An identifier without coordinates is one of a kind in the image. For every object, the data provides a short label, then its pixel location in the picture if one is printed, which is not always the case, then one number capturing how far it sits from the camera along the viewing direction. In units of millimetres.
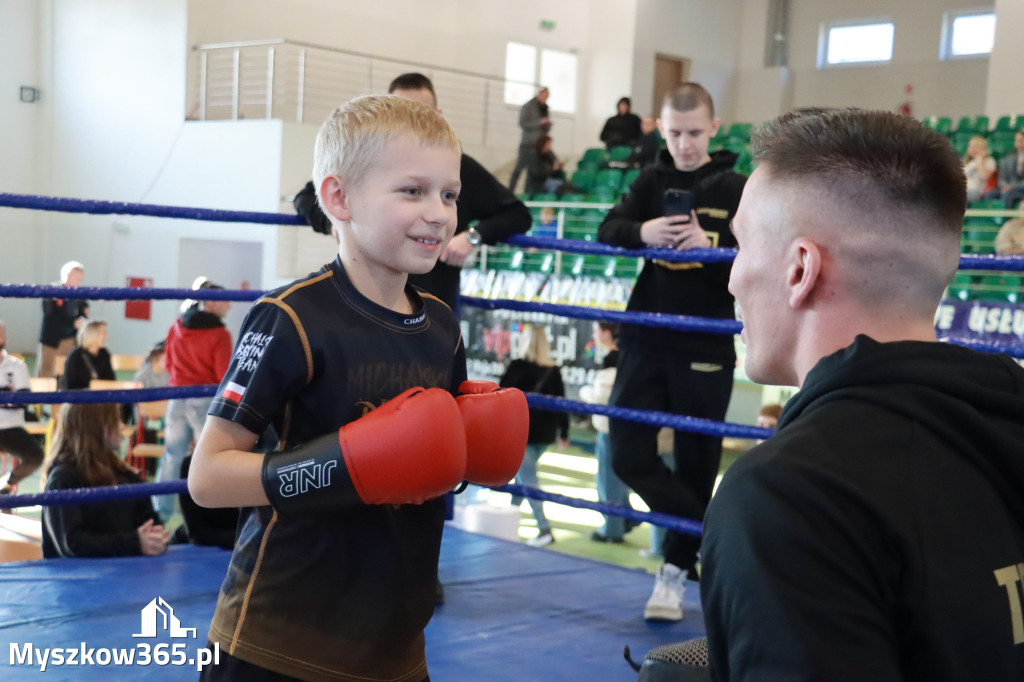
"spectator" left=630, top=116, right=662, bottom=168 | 11320
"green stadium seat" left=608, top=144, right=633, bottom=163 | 12266
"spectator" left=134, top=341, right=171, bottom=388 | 6473
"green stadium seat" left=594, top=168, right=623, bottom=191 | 11852
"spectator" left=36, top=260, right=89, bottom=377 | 8340
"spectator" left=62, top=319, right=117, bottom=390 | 5941
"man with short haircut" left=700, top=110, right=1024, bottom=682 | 685
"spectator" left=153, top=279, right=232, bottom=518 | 5180
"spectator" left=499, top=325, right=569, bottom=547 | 5320
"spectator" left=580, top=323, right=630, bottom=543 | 5039
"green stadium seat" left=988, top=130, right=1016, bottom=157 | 9914
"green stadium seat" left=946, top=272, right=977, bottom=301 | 7355
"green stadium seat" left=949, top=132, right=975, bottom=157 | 10492
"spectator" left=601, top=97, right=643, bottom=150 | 12500
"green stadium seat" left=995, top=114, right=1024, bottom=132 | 10375
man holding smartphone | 2822
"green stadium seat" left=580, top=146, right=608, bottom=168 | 12867
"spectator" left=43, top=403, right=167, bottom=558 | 2951
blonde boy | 1386
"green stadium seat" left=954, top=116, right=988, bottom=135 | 10704
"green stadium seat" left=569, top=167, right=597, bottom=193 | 12453
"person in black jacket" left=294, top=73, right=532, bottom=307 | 2795
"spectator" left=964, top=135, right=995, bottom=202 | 8852
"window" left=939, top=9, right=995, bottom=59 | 13070
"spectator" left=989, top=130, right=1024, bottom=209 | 8375
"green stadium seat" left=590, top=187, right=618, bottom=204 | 11422
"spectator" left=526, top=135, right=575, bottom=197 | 11578
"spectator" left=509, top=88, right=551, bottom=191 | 11352
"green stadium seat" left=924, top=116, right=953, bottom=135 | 11717
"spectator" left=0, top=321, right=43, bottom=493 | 5359
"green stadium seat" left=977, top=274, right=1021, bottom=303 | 7270
